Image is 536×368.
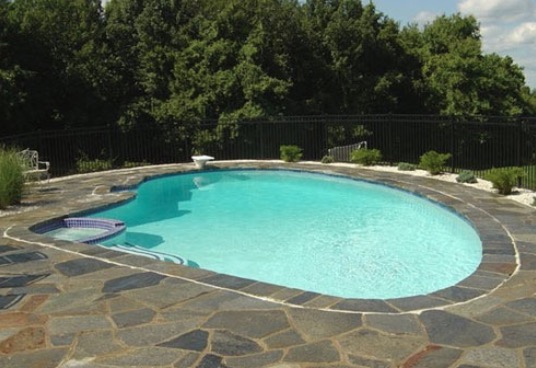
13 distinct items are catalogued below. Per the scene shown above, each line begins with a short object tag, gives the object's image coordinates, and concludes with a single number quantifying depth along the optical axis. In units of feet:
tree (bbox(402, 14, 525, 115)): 73.92
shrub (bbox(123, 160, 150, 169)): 57.28
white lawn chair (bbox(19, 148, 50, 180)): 41.93
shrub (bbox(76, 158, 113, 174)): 54.39
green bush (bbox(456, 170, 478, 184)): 39.63
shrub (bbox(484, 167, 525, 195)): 34.32
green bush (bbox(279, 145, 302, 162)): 55.42
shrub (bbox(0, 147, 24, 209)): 34.06
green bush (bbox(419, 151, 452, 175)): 43.62
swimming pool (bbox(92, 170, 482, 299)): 24.41
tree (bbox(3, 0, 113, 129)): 57.16
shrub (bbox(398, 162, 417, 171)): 47.65
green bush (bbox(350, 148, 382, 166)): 51.26
